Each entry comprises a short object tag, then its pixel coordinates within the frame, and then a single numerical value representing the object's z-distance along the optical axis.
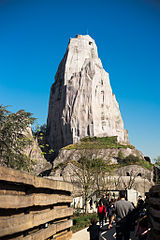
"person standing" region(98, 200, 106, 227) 12.80
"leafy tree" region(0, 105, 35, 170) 14.82
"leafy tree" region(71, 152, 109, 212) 26.83
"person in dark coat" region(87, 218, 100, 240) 6.86
